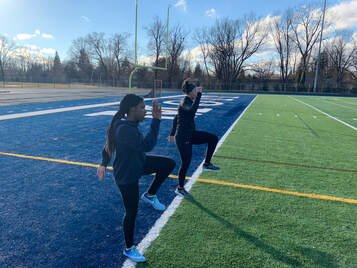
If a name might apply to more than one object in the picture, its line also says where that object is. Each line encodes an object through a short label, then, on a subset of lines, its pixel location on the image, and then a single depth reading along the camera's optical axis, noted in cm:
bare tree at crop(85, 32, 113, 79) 7638
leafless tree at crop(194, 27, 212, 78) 5896
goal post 1709
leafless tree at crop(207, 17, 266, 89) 5581
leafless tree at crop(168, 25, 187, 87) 5788
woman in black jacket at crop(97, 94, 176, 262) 221
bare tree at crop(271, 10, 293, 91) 5516
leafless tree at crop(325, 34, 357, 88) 5709
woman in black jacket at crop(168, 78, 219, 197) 374
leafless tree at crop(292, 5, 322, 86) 5312
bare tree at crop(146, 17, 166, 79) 5304
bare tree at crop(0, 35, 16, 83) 7206
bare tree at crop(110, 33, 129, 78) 7375
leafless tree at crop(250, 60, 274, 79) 5775
